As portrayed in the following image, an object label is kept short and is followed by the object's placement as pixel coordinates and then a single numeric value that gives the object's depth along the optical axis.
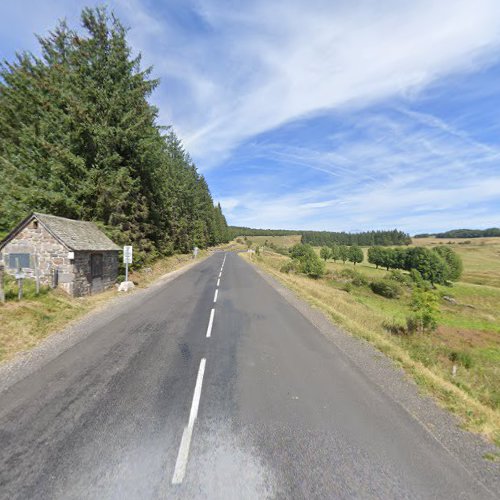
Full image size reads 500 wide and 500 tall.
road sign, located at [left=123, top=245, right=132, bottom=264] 16.64
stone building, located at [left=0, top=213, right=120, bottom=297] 13.37
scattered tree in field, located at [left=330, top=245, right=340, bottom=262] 110.24
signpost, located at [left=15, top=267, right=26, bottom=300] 10.21
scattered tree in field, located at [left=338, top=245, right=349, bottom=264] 108.50
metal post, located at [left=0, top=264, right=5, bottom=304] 9.59
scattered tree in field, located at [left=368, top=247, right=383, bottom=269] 97.24
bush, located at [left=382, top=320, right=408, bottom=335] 15.11
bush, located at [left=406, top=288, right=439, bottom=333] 18.19
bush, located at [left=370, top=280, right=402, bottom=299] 47.00
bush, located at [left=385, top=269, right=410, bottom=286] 57.88
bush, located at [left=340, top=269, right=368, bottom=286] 53.59
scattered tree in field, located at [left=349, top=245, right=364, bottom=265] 107.00
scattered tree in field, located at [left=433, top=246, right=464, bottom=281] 72.81
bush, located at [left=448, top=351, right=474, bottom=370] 10.85
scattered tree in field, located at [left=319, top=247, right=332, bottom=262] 104.98
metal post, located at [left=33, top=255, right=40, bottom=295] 11.57
